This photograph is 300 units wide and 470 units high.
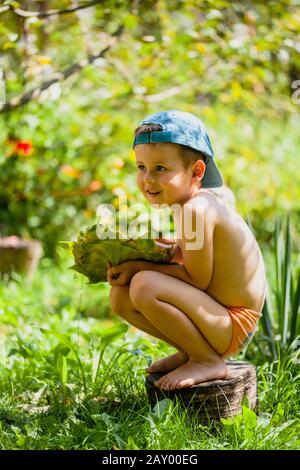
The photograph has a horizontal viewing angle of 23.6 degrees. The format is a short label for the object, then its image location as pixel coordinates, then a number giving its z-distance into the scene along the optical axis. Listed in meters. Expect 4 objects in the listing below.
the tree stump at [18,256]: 5.37
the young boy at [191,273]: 2.55
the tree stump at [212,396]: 2.58
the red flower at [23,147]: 5.37
